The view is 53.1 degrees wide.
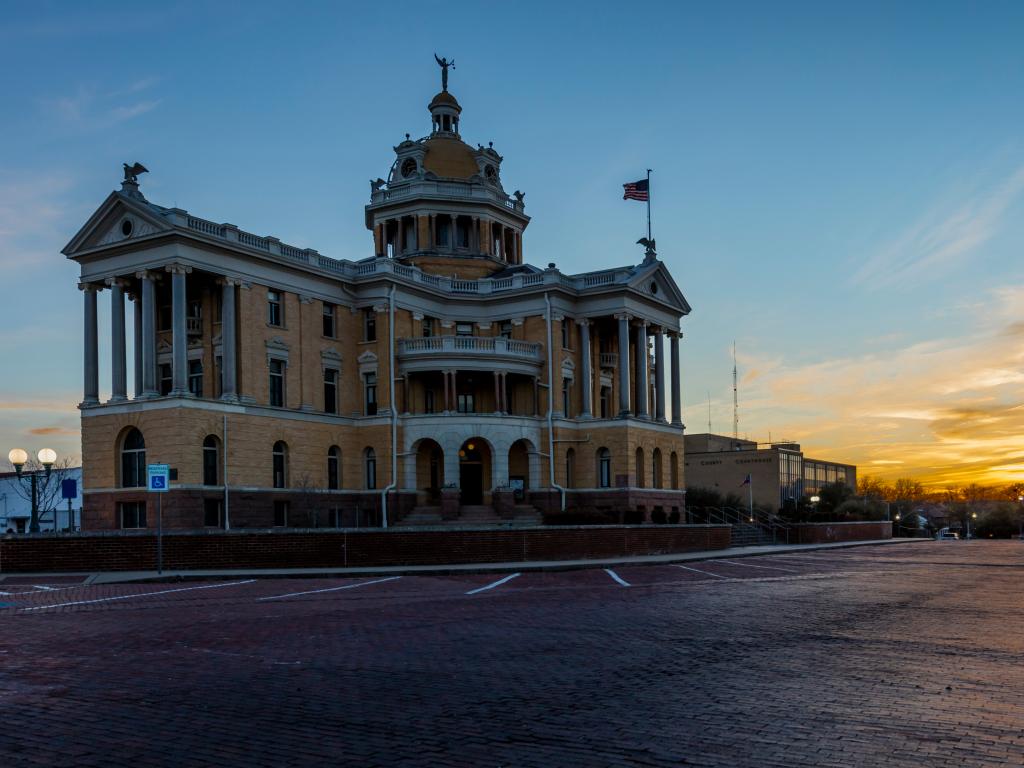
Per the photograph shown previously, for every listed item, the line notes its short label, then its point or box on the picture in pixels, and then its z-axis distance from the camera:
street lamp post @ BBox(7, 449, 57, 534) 29.53
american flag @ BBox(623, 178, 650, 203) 56.94
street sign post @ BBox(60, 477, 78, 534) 28.42
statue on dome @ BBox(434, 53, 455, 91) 72.25
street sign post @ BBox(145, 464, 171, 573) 26.92
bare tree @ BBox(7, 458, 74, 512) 85.33
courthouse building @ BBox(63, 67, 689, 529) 45.78
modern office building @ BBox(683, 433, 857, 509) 108.56
